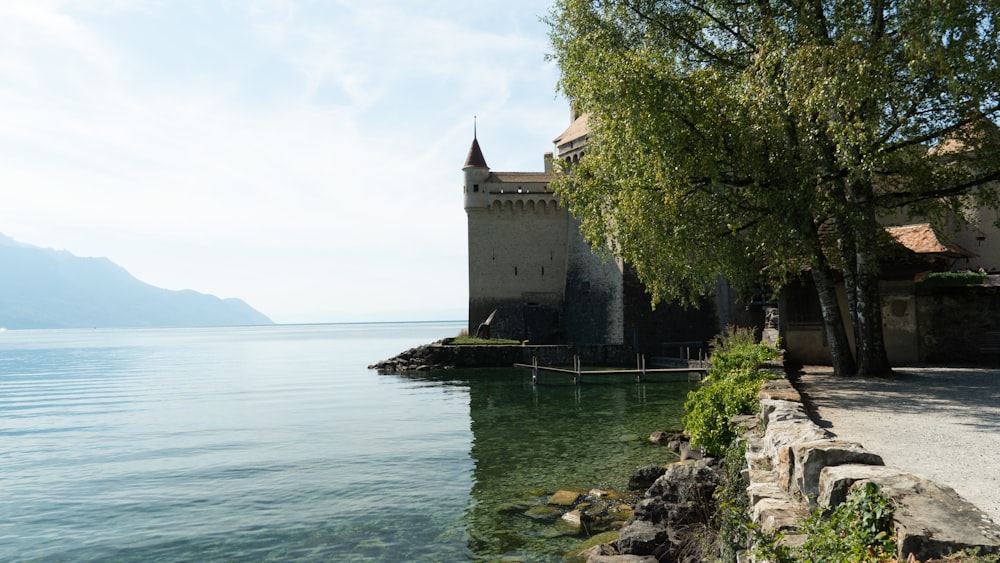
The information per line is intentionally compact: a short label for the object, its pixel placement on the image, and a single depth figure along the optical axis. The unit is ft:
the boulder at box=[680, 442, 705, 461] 40.91
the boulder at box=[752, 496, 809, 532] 15.52
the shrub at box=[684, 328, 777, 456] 34.06
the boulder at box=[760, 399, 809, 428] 23.62
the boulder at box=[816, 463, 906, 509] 13.79
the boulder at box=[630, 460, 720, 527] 29.01
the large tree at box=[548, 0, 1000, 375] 39.68
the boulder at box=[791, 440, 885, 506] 15.58
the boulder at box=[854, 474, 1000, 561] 10.68
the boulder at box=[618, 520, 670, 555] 26.43
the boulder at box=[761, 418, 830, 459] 19.01
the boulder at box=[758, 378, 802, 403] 29.58
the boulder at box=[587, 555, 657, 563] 25.24
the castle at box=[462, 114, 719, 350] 148.15
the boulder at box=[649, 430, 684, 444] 50.57
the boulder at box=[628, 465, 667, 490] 37.55
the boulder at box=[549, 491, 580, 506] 35.63
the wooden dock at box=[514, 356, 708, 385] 93.97
